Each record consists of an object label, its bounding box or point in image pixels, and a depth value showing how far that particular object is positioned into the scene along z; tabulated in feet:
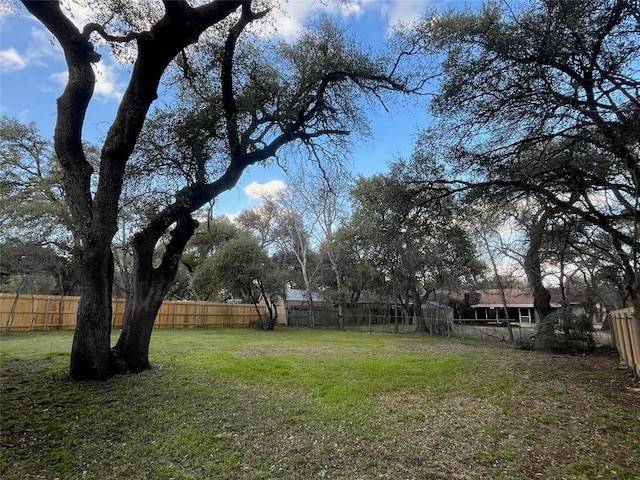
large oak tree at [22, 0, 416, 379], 18.12
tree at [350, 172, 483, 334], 59.41
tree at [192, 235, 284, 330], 68.90
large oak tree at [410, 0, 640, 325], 16.55
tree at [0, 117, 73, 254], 52.60
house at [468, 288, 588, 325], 119.02
